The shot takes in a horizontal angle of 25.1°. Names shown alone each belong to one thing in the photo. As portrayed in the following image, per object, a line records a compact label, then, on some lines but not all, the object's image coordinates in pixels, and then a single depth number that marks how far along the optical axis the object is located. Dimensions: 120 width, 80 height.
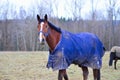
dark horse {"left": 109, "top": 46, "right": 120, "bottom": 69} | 11.52
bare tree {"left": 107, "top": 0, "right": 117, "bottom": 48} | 30.75
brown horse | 5.03
